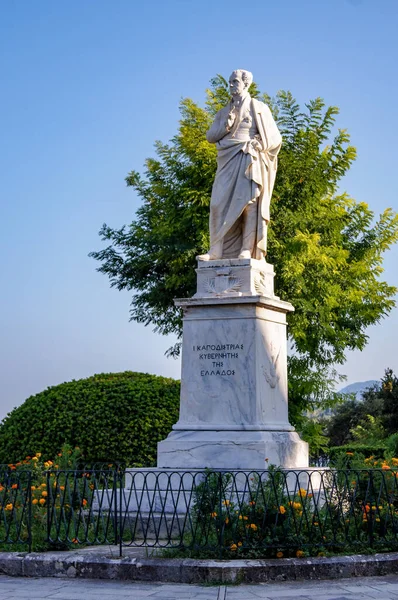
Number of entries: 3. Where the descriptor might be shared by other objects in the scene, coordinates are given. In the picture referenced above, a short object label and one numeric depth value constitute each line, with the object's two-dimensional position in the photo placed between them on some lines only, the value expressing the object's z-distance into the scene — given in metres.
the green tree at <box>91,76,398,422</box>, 21.59
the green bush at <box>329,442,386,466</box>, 18.12
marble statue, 10.85
